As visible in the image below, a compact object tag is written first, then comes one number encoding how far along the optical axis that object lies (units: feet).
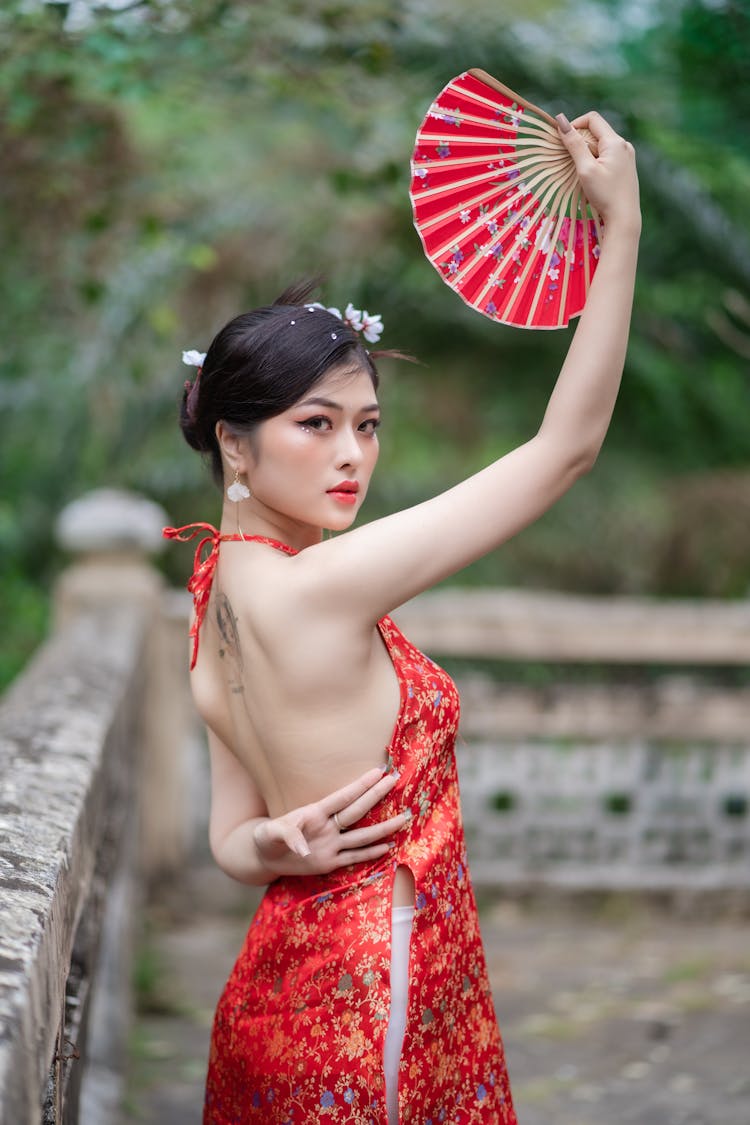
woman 14.13
